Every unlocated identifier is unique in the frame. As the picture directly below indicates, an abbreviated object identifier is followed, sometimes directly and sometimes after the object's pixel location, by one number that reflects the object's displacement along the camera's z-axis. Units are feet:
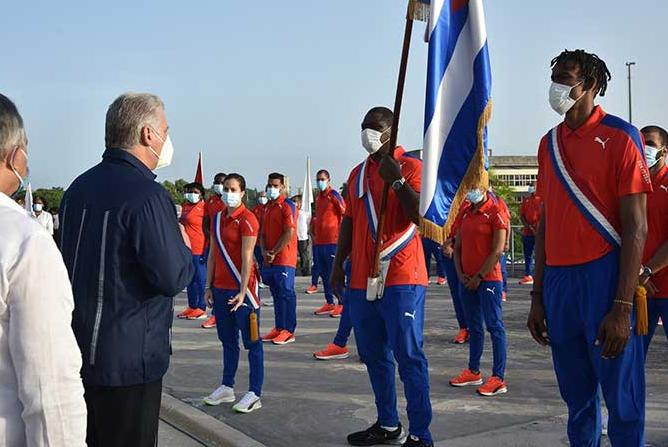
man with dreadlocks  12.28
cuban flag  15.89
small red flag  48.82
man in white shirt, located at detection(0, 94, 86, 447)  7.17
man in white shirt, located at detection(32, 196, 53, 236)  62.23
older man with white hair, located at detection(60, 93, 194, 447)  10.94
